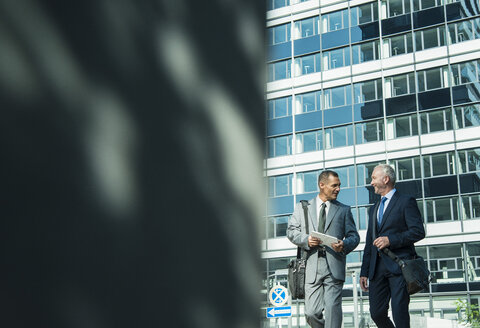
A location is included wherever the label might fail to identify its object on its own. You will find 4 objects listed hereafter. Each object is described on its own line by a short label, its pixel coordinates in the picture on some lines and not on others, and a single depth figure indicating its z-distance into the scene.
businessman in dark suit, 4.54
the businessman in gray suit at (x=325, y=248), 4.61
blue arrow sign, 25.12
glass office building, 30.64
